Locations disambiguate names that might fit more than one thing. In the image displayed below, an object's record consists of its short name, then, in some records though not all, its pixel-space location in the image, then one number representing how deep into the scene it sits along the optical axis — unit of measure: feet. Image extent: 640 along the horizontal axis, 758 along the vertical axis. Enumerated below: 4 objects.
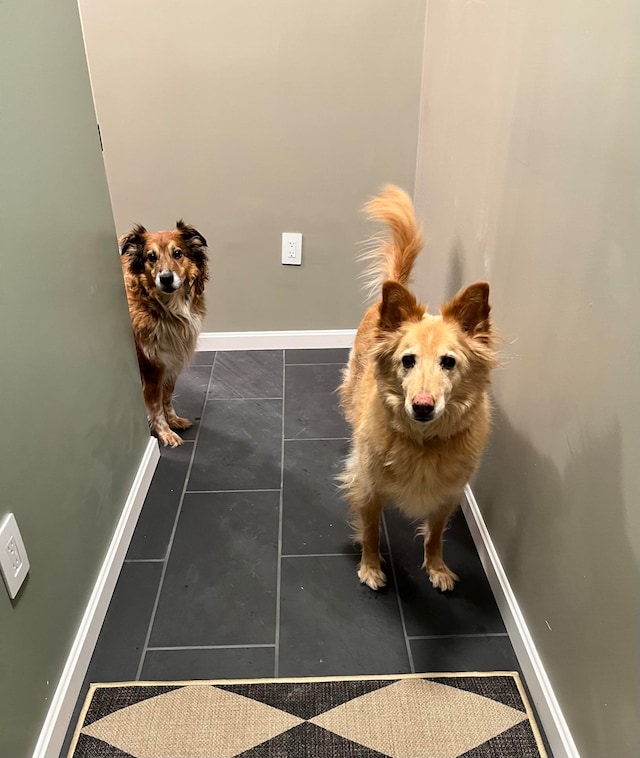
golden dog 4.16
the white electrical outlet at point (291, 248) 8.94
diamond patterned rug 4.26
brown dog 6.97
